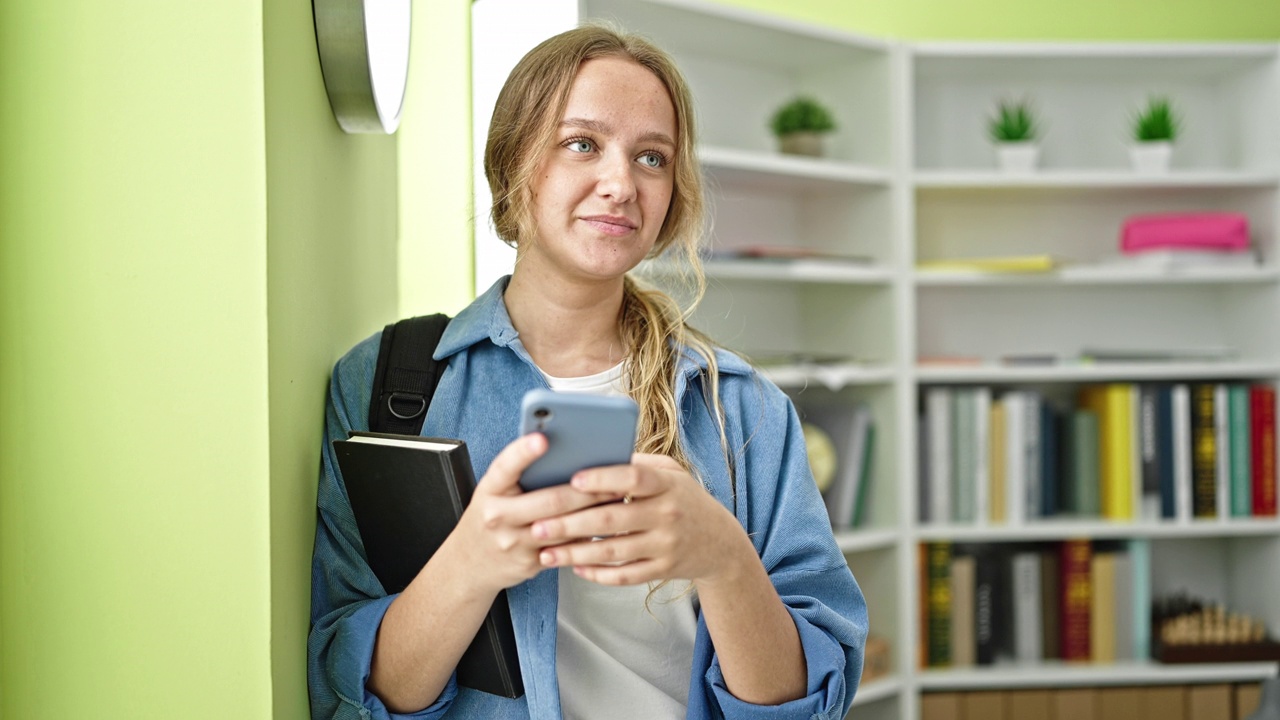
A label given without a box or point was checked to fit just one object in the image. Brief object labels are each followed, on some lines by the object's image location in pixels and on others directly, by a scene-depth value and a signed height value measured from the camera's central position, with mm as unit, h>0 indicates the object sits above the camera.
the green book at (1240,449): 2775 -241
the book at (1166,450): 2775 -241
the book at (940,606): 2729 -634
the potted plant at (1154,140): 2797 +584
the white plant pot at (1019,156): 2795 +542
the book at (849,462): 2709 -258
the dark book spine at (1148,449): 2771 -238
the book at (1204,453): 2771 -250
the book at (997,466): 2764 -278
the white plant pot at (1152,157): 2793 +538
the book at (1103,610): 2768 -659
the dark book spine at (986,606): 2752 -644
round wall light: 1042 +319
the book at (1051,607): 2801 -657
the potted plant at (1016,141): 2797 +585
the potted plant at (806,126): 2678 +603
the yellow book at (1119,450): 2770 -240
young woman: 967 -93
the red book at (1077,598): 2764 -626
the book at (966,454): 2748 -243
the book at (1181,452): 2766 -246
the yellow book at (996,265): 2641 +243
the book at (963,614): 2738 -659
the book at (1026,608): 2773 -652
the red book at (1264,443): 2764 -225
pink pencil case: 2750 +329
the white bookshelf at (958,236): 2672 +349
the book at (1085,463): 2799 -276
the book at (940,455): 2730 -245
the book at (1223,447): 2771 -237
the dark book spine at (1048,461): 2799 -269
